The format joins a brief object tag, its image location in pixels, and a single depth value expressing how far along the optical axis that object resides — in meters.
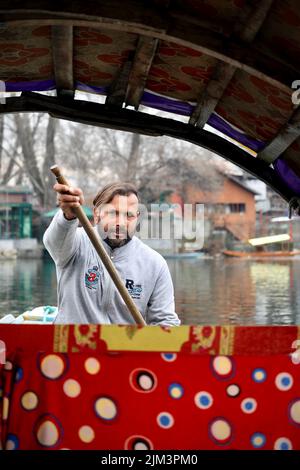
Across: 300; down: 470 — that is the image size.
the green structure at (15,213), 31.88
